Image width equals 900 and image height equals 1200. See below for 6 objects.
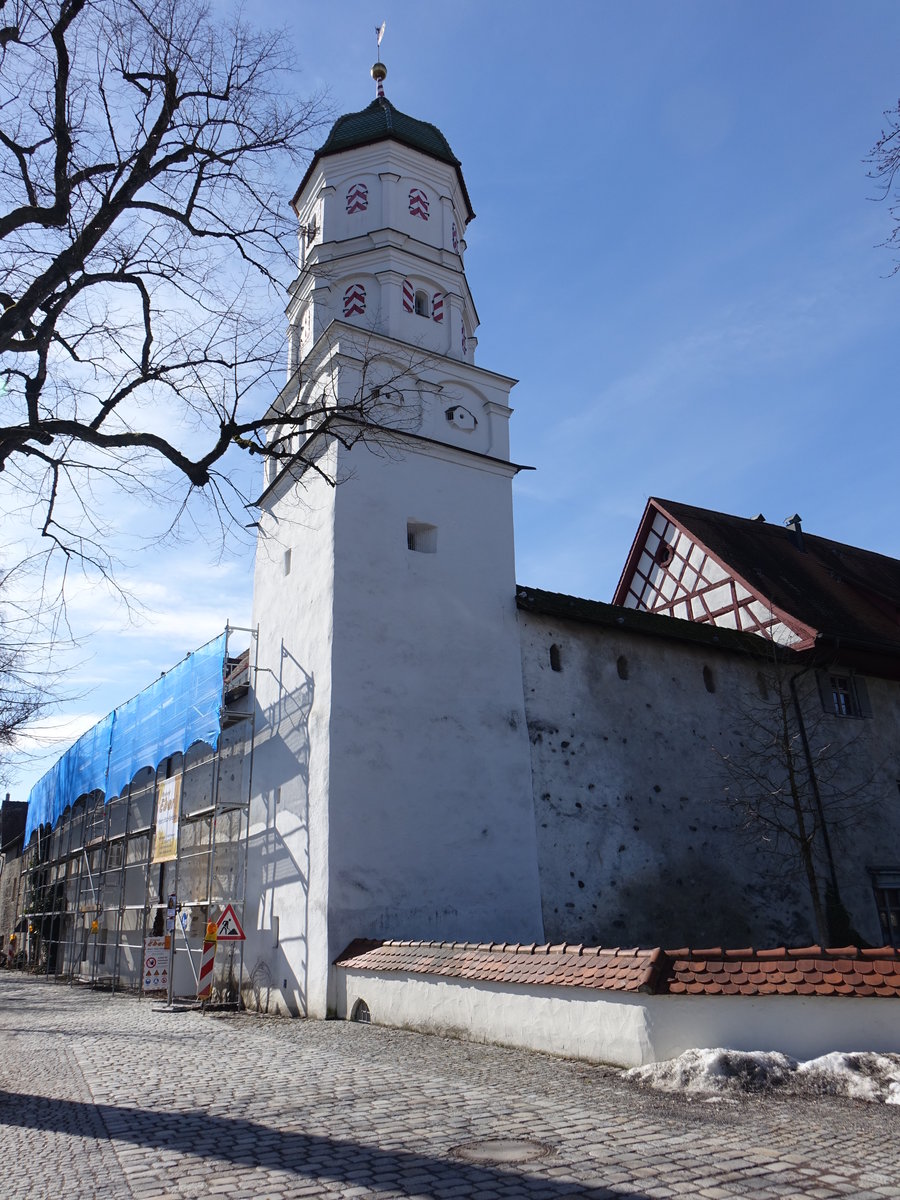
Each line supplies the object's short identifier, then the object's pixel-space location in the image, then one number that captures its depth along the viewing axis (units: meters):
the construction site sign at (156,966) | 15.57
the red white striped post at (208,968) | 13.65
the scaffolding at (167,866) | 15.73
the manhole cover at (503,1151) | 4.59
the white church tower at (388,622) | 13.07
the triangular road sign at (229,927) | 12.82
